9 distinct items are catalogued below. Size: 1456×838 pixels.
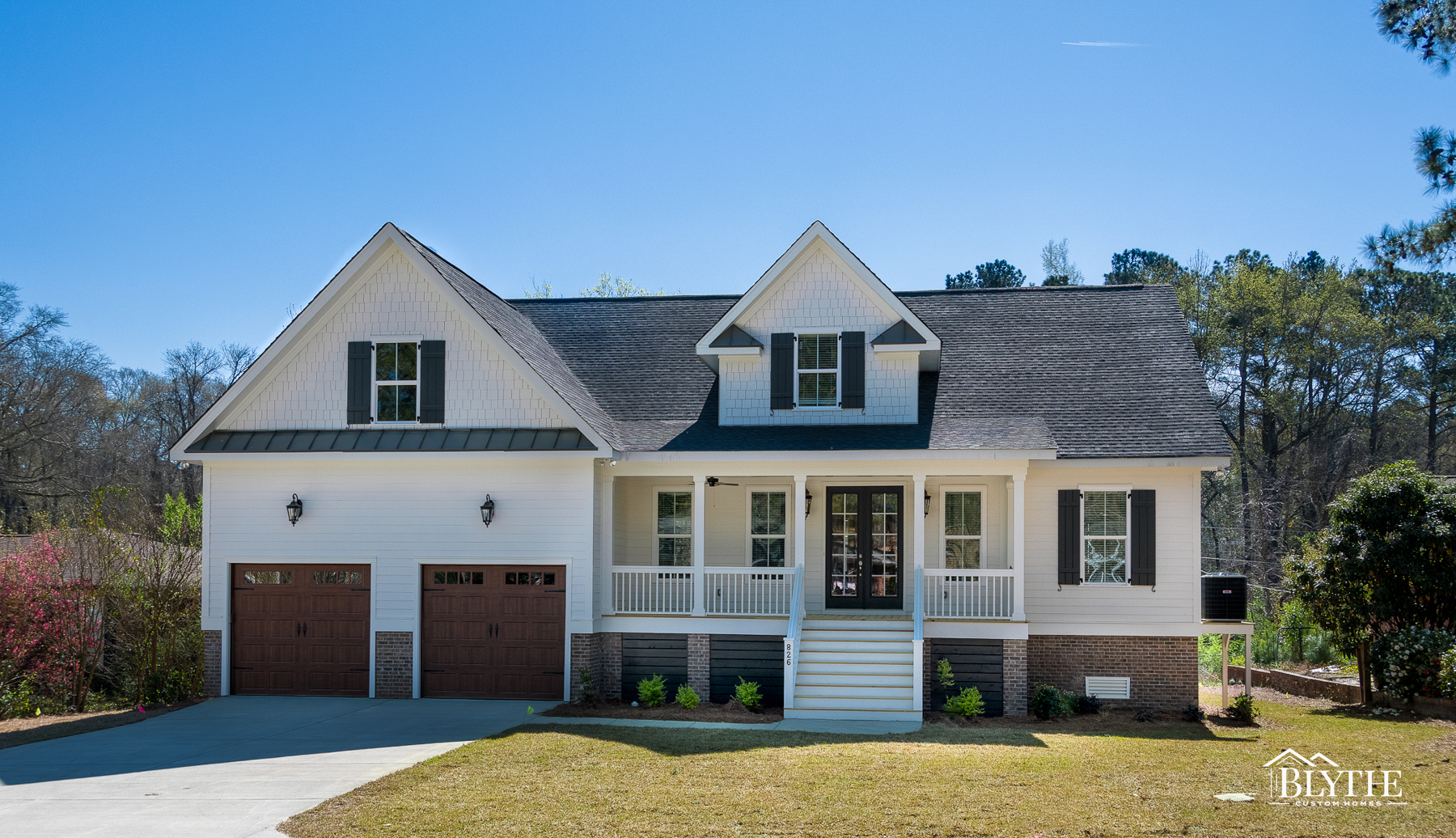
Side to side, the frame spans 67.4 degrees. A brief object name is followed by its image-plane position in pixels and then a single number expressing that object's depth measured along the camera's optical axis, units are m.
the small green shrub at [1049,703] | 15.09
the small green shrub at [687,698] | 14.95
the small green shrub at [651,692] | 15.21
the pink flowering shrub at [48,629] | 15.58
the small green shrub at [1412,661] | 14.94
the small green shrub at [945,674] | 15.16
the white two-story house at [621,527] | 15.74
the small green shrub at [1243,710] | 14.90
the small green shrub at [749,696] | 14.97
